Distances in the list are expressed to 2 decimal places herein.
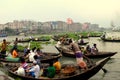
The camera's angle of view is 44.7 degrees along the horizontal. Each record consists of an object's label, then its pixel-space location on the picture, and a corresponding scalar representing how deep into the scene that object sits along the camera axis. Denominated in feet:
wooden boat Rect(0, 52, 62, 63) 35.42
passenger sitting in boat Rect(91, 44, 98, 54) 43.30
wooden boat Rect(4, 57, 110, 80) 22.77
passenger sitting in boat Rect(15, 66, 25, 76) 24.87
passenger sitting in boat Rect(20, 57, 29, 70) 25.18
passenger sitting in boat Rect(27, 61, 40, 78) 23.65
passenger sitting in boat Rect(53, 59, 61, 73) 25.12
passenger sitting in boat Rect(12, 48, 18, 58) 36.82
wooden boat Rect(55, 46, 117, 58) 41.87
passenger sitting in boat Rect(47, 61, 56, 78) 23.49
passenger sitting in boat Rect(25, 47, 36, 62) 32.11
